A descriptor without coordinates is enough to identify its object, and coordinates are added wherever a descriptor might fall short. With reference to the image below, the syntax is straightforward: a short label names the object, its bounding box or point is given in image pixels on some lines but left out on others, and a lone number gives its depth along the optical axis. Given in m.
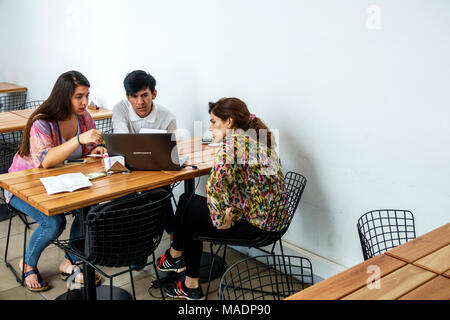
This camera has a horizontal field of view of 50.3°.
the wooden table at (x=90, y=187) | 2.43
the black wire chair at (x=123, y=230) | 2.34
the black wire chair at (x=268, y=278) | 3.03
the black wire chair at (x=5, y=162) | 4.03
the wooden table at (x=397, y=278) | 1.52
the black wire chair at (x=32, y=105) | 6.21
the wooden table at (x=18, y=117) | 4.28
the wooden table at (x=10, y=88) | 6.43
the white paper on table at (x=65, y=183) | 2.57
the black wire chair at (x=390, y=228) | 2.58
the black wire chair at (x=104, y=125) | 5.26
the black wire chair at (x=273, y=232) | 2.66
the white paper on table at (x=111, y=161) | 2.87
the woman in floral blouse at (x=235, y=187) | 2.51
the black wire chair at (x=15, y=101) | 6.65
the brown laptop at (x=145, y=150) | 2.82
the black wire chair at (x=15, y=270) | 3.09
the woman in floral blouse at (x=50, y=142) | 2.95
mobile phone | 3.16
